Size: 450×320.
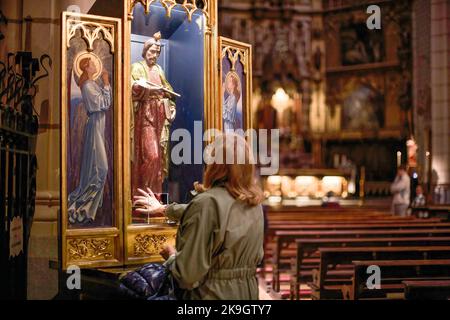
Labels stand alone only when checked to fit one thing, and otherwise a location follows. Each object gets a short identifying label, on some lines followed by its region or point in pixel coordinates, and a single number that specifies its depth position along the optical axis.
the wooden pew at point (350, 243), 7.26
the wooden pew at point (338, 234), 7.99
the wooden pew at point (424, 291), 4.51
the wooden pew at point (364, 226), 8.80
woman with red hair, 3.01
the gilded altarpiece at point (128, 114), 4.62
